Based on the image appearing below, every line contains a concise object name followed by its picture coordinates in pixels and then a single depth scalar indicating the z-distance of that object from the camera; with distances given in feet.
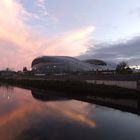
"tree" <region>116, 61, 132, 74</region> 188.96
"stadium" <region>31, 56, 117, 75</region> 251.73
